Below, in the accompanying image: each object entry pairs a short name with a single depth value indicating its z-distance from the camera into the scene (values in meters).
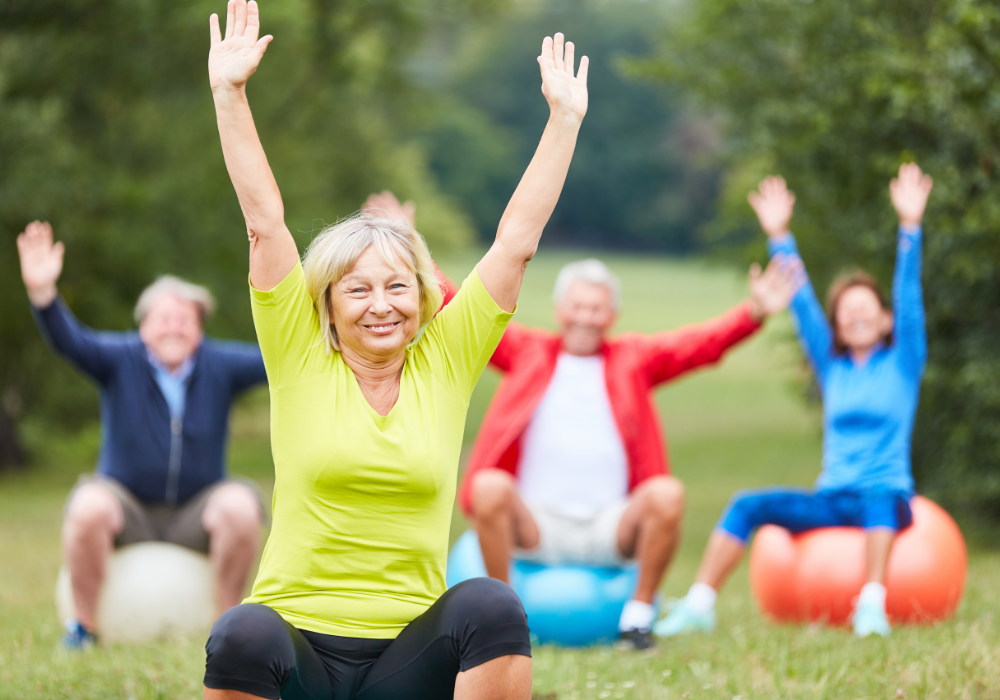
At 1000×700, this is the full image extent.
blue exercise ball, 10.20
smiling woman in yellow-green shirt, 5.34
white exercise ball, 10.12
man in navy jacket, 10.07
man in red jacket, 10.14
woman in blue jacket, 10.62
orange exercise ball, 10.17
